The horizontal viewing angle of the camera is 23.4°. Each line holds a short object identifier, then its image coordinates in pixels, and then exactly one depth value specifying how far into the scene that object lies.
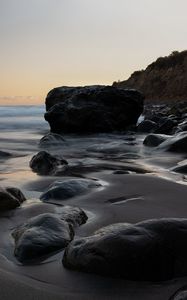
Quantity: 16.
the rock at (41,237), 2.22
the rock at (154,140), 7.57
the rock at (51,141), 8.31
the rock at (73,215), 2.73
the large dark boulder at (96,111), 11.51
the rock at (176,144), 6.51
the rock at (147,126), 11.61
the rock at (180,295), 1.69
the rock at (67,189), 3.45
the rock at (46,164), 4.90
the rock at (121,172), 4.57
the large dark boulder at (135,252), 1.95
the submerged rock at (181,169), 4.65
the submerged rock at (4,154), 6.41
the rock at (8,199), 3.11
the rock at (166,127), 10.33
